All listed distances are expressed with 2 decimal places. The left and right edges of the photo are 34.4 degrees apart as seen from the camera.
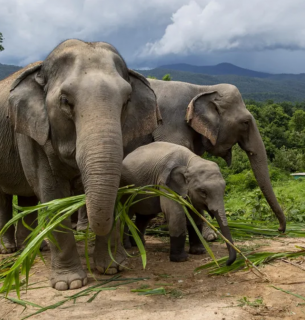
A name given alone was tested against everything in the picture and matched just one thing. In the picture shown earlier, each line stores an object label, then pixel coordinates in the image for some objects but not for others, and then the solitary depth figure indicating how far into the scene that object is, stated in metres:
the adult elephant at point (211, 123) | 7.05
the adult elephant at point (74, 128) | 3.37
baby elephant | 4.69
